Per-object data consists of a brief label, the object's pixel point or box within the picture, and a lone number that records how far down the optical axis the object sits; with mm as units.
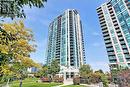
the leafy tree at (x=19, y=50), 6658
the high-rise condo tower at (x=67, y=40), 47401
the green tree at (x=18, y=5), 2011
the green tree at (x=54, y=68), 26677
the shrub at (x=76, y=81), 19129
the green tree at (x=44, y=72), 28778
